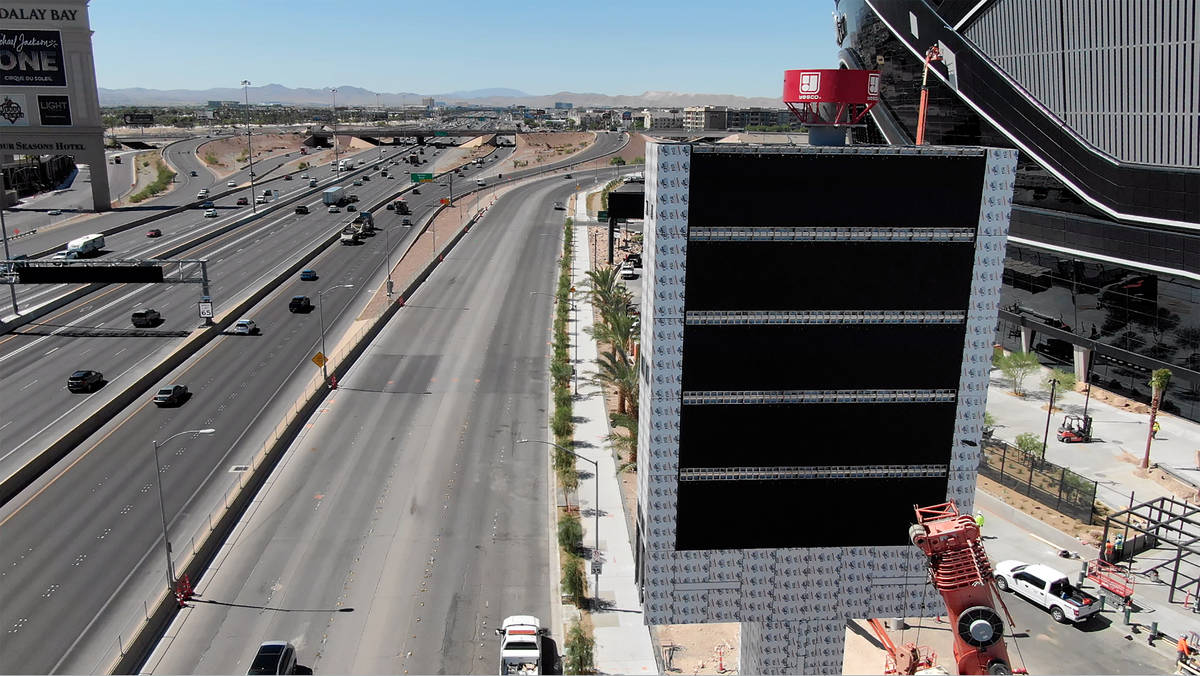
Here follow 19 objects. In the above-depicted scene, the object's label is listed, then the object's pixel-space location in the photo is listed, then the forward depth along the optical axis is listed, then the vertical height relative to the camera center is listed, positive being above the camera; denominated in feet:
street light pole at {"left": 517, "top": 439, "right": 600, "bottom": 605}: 127.03 -64.30
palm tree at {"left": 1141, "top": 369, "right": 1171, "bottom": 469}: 171.01 -49.85
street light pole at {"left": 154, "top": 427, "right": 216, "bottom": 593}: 119.65 -61.50
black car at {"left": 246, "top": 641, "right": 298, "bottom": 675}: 103.55 -63.26
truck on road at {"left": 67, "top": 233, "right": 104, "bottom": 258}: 342.64 -40.17
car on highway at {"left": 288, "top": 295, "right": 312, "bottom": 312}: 285.02 -52.72
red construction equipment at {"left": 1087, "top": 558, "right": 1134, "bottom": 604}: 128.06 -66.73
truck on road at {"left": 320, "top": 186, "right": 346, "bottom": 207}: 506.07 -28.73
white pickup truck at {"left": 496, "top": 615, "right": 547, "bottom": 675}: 106.83 -64.23
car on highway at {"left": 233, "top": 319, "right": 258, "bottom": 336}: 258.37 -55.10
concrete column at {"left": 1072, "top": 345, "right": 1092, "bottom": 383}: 228.63 -56.94
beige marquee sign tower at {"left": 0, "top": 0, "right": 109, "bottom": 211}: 380.58 +31.17
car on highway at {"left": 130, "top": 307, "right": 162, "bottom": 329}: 259.60 -52.69
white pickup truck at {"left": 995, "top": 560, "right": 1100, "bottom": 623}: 122.83 -65.62
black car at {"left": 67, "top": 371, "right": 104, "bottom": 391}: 204.03 -56.71
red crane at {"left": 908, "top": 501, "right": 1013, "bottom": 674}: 86.79 -45.33
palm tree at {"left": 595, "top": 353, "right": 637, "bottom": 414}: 178.50 -48.50
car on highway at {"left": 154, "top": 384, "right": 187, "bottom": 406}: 196.95 -57.99
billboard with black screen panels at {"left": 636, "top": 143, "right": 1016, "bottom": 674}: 88.43 -24.40
